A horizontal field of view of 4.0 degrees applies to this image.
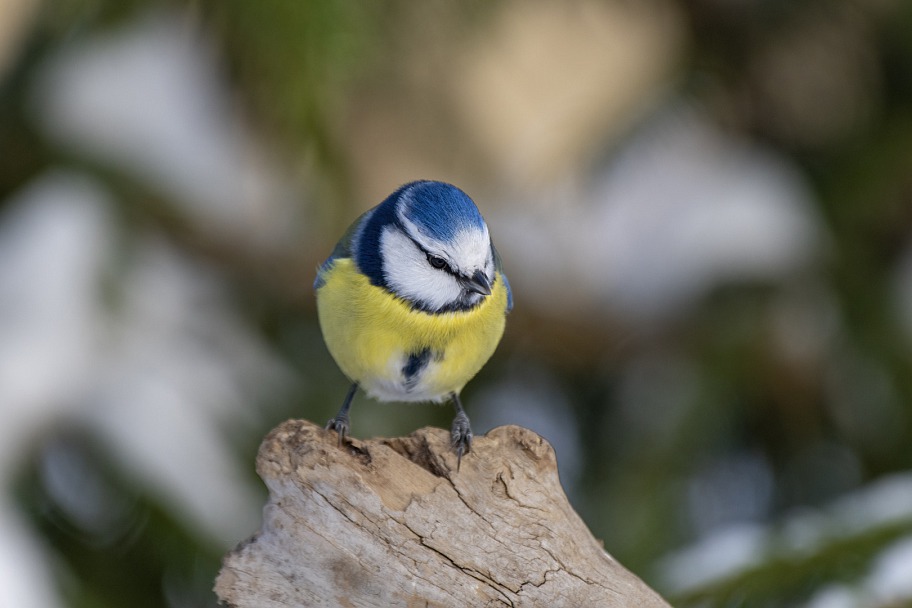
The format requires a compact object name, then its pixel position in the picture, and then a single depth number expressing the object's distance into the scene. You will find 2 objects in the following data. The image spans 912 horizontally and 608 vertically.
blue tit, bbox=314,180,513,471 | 3.33
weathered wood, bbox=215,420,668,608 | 3.30
